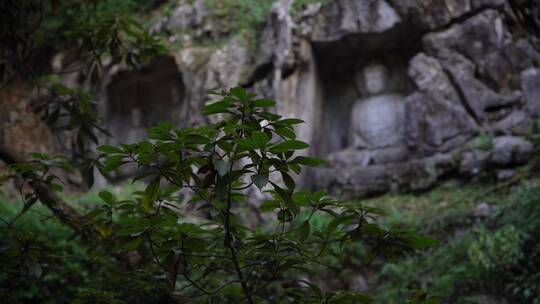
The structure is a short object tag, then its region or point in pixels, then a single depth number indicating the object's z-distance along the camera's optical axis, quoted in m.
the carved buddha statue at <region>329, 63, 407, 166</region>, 9.89
